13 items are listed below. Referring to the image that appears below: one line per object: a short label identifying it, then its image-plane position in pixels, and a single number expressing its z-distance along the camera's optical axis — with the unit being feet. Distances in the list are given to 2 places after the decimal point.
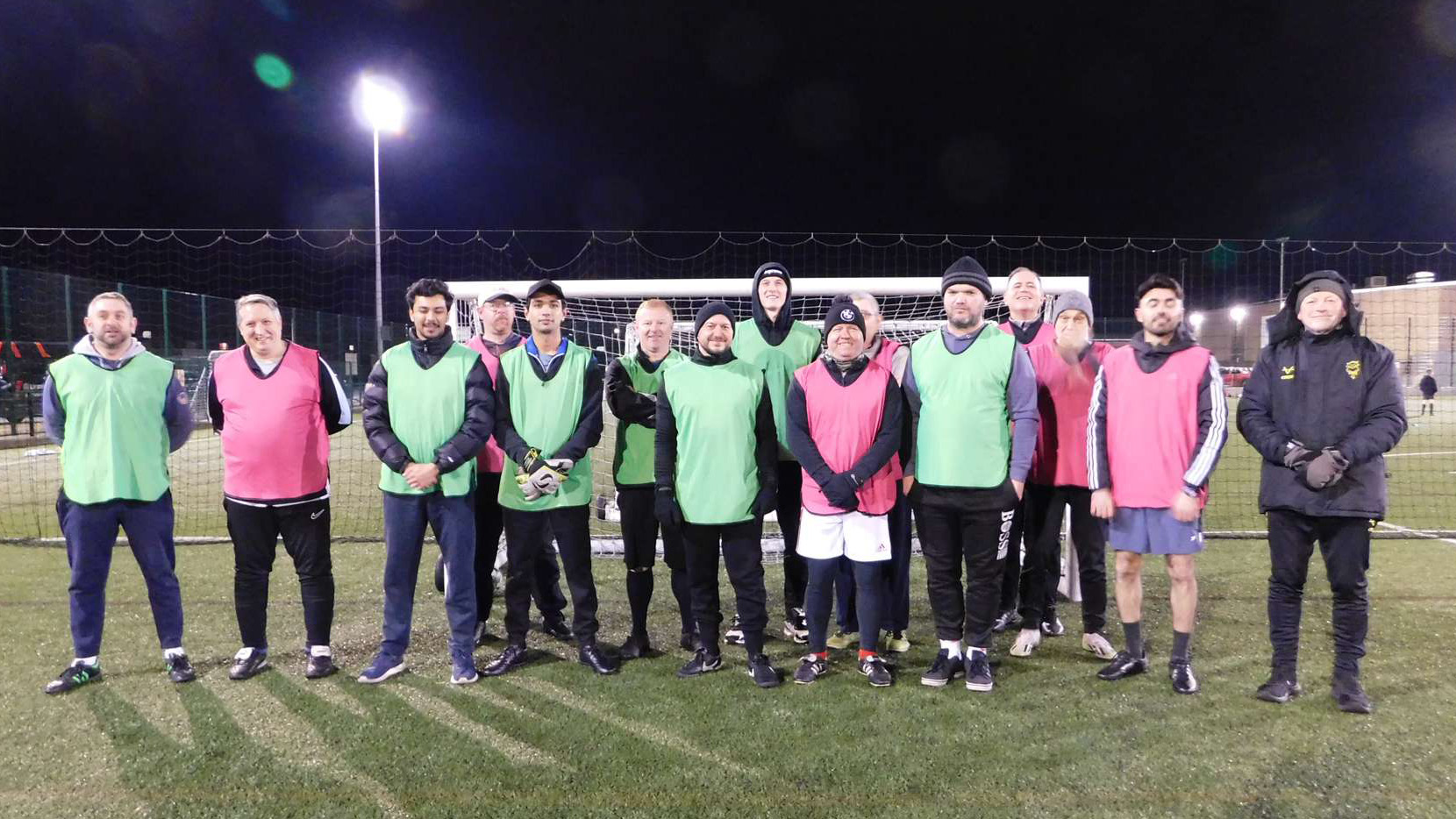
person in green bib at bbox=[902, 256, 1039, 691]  11.00
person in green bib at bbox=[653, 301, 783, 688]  11.37
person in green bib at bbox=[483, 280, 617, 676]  11.93
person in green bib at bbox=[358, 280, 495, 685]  11.52
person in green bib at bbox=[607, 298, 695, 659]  12.55
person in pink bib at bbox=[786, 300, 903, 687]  11.25
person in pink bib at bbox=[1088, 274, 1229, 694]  10.96
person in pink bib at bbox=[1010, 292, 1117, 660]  12.72
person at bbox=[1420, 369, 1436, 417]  69.62
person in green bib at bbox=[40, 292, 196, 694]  11.34
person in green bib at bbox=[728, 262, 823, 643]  12.91
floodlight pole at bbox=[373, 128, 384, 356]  52.13
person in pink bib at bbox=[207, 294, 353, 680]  11.52
